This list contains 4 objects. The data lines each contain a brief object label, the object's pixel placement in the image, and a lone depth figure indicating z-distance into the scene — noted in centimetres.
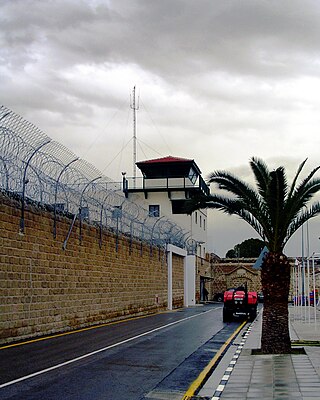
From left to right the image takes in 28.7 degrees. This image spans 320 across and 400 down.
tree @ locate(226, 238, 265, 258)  9509
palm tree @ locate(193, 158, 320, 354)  1483
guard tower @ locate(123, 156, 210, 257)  5581
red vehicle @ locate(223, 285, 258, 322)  2923
